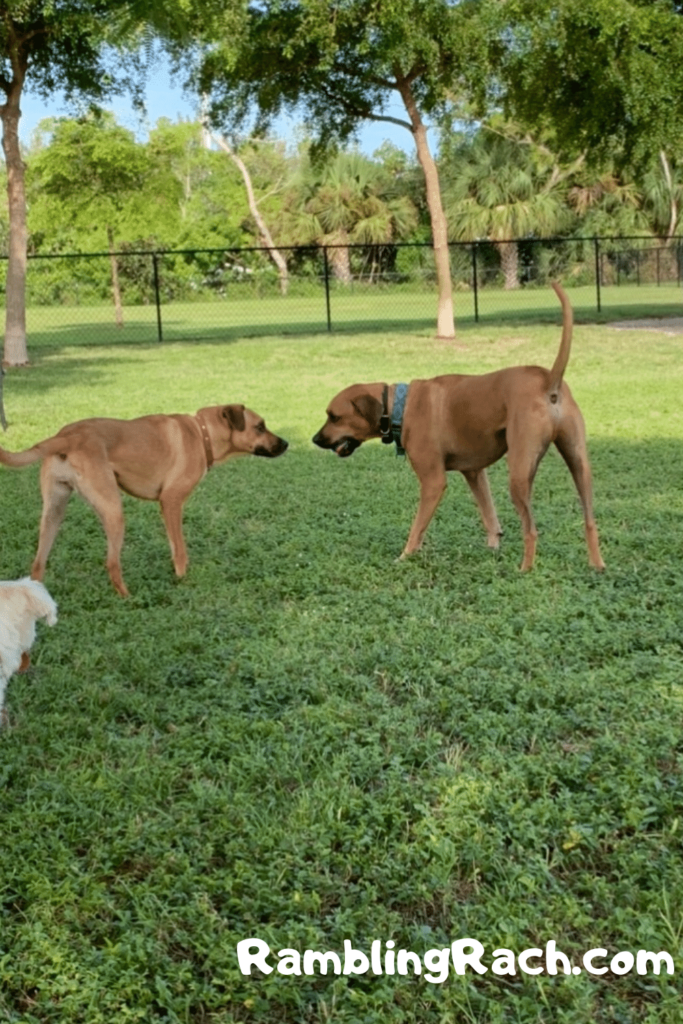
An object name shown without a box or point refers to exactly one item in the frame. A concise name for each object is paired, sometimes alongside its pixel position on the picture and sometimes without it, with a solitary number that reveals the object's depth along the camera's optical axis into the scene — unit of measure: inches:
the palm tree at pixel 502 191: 2046.0
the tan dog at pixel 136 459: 232.2
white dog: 161.3
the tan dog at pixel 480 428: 230.5
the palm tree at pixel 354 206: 2174.0
